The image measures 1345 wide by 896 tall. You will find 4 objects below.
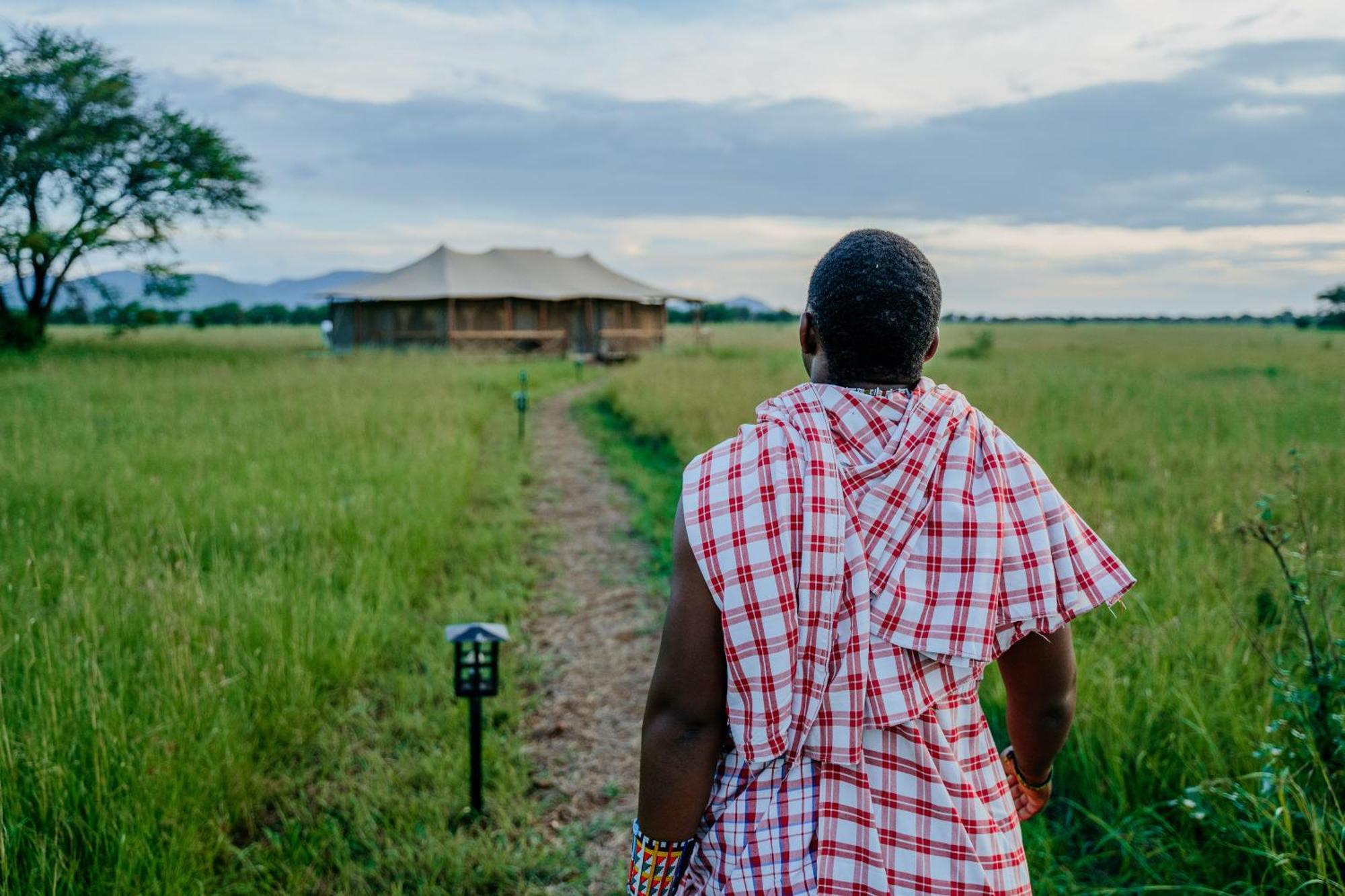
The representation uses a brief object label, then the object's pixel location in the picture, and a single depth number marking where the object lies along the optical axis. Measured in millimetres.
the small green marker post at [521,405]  10797
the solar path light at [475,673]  3201
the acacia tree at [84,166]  21328
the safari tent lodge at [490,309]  27531
